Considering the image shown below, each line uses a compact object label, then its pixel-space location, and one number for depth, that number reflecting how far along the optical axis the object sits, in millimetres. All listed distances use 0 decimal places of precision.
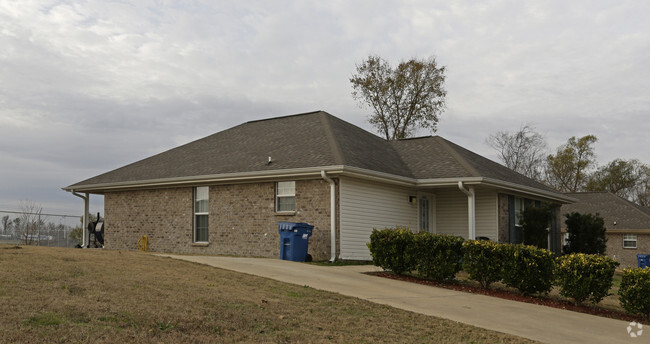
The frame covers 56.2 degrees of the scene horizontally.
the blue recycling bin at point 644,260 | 28266
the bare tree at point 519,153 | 52844
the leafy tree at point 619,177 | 59078
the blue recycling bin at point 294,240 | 17125
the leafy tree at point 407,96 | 41781
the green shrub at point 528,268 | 13133
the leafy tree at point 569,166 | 55688
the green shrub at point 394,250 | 14523
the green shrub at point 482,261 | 13469
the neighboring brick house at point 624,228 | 35838
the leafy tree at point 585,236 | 24297
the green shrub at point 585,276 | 12516
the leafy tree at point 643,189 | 61028
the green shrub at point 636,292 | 12008
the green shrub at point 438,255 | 13953
